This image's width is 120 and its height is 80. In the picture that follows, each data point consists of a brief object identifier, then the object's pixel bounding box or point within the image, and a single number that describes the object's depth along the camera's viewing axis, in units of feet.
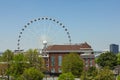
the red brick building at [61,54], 297.12
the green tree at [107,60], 274.57
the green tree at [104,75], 176.96
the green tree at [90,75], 183.93
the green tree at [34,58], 255.84
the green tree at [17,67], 222.07
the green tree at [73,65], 229.04
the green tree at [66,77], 181.70
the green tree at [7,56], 268.00
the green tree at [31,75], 193.16
